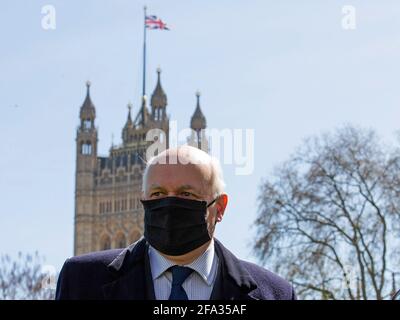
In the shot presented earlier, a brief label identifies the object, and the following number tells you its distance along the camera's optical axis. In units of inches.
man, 194.1
